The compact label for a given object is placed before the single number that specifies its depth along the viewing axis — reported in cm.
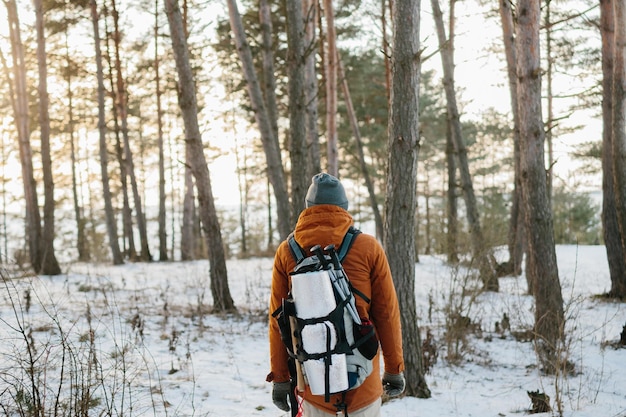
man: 256
